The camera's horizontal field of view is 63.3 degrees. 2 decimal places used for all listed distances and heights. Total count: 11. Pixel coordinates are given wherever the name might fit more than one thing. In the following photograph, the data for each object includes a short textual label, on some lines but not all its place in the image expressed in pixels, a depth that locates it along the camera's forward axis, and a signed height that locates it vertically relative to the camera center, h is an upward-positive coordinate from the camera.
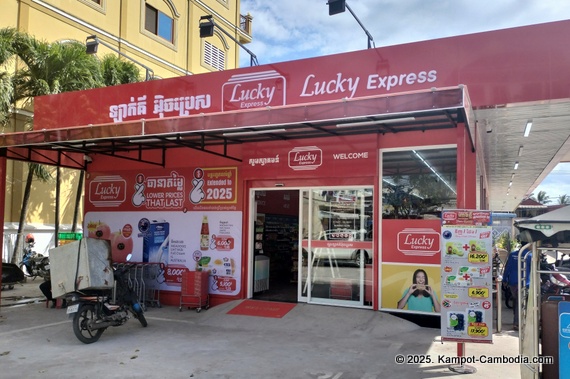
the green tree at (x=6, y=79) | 12.93 +3.96
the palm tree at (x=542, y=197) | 91.34 +5.44
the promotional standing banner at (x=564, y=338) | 4.24 -1.06
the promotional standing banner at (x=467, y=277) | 5.48 -0.65
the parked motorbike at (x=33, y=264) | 14.01 -1.44
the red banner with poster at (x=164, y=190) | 9.66 +0.65
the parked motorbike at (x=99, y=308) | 6.84 -1.39
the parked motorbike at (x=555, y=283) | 7.54 -1.01
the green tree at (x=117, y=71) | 16.16 +5.27
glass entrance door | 8.37 -0.46
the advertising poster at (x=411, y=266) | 7.66 -0.73
